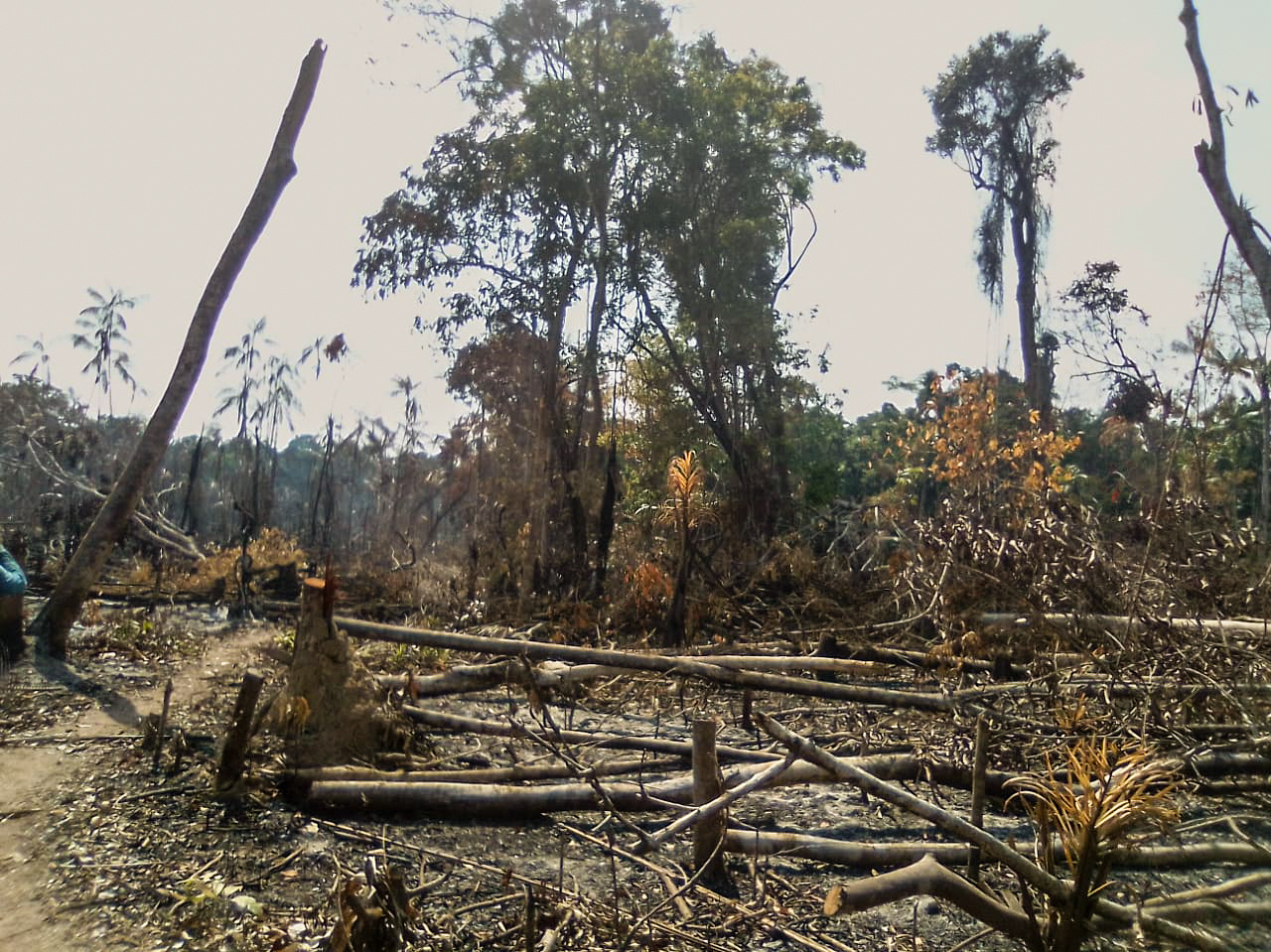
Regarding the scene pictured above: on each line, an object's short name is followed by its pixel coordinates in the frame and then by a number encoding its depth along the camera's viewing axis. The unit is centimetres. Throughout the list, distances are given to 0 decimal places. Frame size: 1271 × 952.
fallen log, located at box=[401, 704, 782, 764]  525
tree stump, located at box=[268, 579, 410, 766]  518
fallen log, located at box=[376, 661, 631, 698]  620
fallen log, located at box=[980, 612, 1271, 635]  533
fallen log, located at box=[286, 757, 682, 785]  485
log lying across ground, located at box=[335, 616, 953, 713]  564
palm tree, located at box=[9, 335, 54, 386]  2775
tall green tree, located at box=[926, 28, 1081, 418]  2828
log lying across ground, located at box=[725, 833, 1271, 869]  349
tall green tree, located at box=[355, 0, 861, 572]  1669
